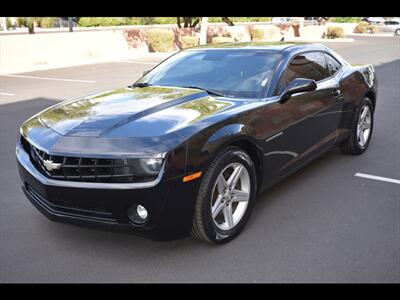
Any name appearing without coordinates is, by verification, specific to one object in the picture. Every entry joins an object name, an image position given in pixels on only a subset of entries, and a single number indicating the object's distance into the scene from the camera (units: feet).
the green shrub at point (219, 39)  78.17
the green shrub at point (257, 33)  99.66
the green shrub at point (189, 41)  75.82
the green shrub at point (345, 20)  163.52
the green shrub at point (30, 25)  71.00
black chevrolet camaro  9.64
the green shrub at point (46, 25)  130.62
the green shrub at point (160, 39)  71.77
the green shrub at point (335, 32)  113.39
